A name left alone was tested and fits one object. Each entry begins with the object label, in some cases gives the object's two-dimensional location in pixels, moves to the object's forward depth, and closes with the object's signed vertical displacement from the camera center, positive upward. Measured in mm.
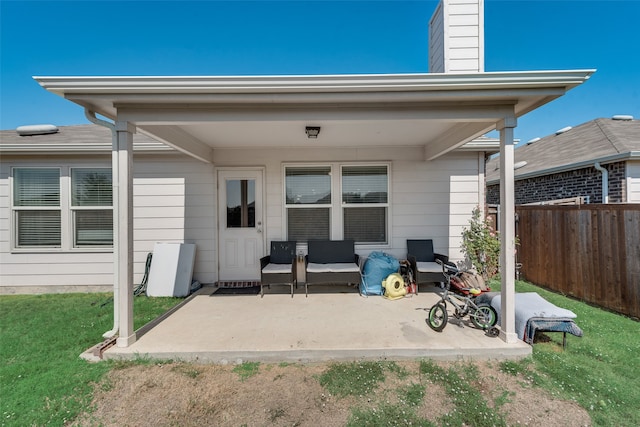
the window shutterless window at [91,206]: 5109 +179
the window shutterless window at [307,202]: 5254 +236
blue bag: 4504 -974
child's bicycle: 3081 -1170
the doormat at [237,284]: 5199 -1300
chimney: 4816 +3125
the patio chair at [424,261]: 4516 -839
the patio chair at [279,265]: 4367 -863
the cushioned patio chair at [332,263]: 4449 -854
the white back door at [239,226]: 5238 -209
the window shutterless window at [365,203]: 5270 +212
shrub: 4906 -568
